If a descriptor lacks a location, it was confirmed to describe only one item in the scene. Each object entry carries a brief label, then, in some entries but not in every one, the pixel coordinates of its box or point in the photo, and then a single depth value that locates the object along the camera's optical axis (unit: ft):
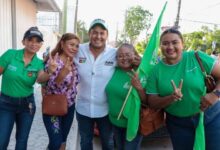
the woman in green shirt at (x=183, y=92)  5.15
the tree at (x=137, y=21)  72.39
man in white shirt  6.38
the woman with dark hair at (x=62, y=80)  6.19
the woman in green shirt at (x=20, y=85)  5.89
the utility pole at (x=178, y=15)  45.24
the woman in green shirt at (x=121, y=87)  6.08
